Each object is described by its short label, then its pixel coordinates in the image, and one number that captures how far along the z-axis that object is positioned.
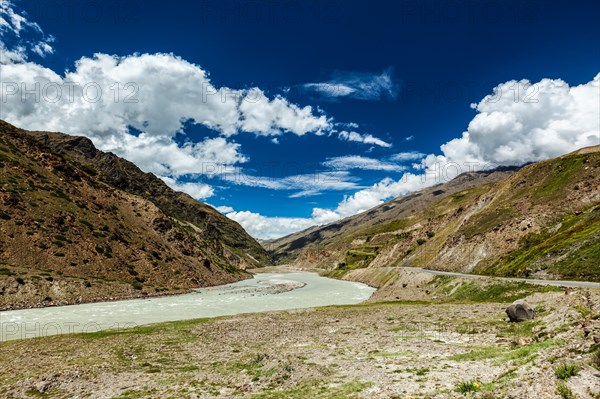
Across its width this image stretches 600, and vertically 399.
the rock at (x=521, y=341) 21.06
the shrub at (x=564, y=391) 11.50
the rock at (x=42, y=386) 19.33
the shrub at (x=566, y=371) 12.62
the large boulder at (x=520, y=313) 29.05
